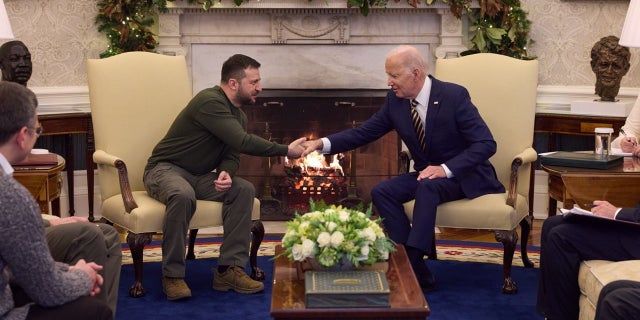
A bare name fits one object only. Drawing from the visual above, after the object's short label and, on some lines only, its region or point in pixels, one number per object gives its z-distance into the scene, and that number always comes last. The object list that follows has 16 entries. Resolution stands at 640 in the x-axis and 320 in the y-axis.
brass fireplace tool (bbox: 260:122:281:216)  6.19
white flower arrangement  3.09
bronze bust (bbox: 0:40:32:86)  5.07
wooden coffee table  2.88
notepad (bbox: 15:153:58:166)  4.33
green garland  5.87
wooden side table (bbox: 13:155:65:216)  4.22
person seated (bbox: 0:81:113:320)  2.42
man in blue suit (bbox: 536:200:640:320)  3.55
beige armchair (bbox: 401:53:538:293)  4.82
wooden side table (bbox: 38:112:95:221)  5.64
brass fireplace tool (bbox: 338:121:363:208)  6.18
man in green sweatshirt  4.31
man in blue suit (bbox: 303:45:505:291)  4.37
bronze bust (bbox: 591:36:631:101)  5.52
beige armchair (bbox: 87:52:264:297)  4.52
